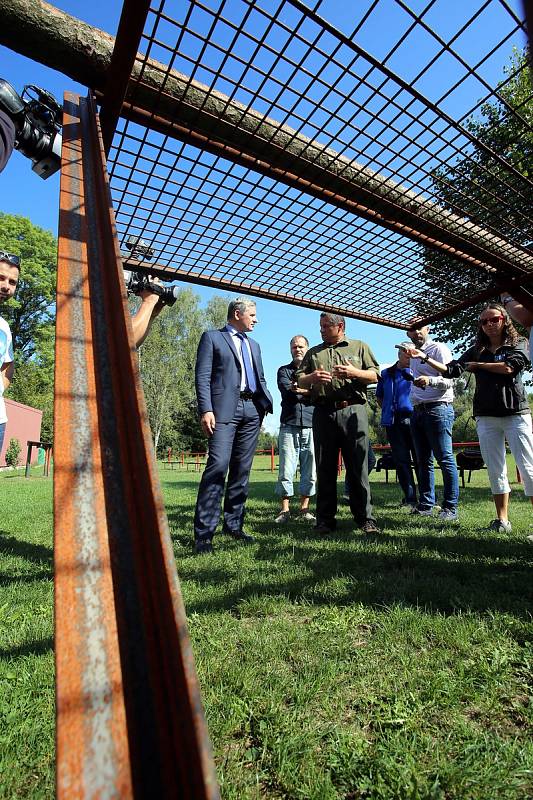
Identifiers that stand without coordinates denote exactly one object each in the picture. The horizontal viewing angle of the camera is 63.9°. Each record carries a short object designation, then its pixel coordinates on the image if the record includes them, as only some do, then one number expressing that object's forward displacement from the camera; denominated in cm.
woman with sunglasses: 356
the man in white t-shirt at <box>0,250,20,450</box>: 309
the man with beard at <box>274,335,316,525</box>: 532
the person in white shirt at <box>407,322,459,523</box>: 453
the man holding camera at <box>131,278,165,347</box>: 225
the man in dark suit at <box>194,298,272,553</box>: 353
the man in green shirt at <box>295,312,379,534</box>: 387
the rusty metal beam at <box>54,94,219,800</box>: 58
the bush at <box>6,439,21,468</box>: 2159
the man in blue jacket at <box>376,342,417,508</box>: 572
